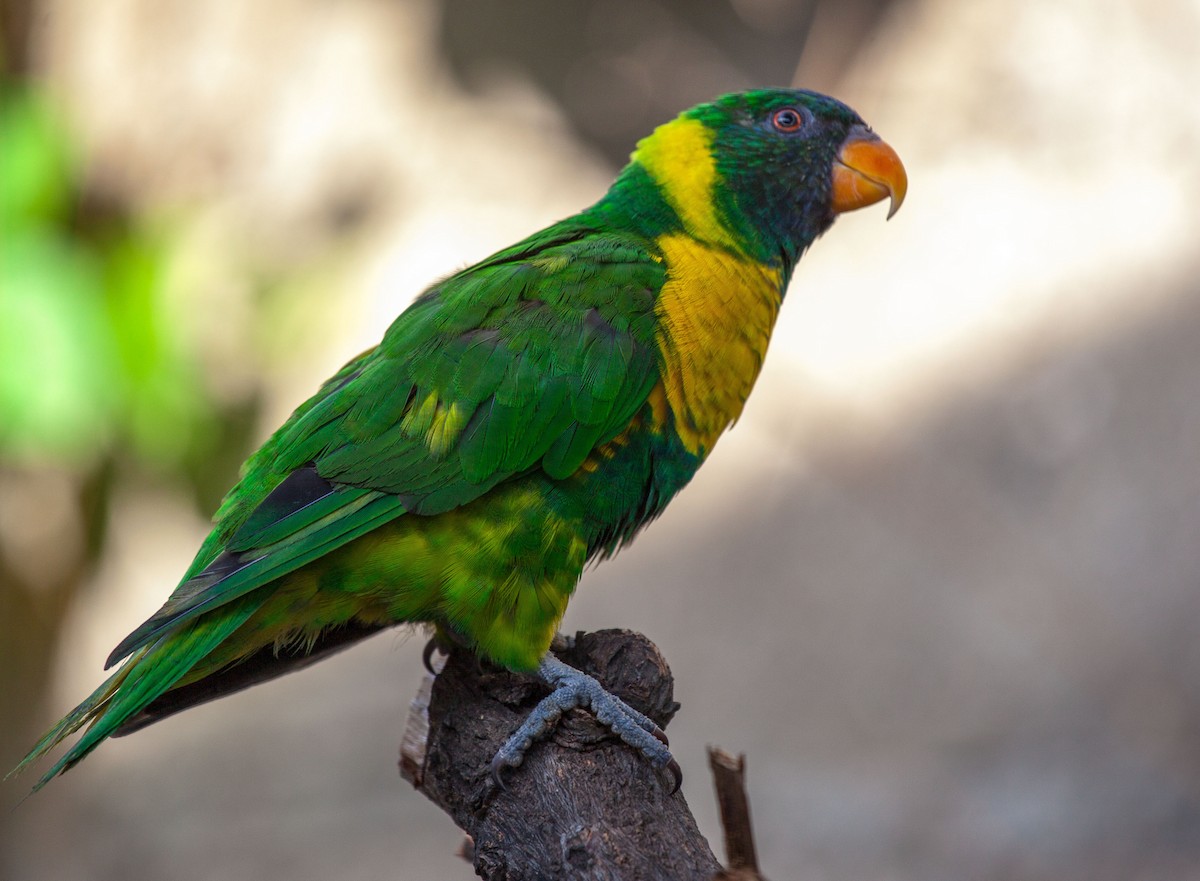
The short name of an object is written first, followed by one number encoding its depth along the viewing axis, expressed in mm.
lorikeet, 4656
